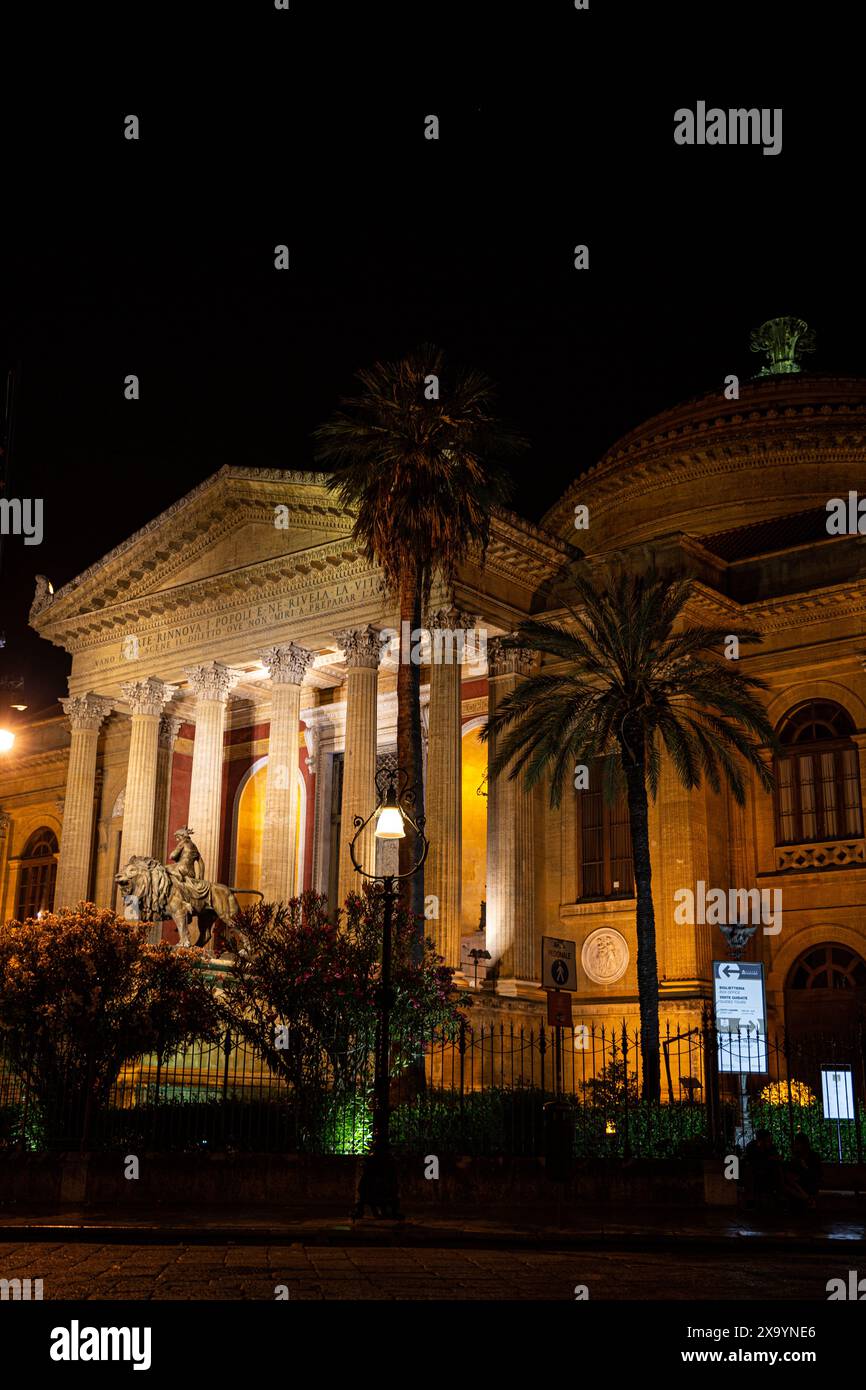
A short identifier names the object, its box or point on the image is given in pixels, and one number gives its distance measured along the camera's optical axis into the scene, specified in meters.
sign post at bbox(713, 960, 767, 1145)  23.69
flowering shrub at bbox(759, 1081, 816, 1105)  24.66
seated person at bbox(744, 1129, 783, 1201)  16.62
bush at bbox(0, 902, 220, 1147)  20.69
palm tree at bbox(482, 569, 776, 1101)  25.31
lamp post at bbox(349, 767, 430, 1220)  15.09
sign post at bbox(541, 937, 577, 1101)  19.06
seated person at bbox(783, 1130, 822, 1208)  16.36
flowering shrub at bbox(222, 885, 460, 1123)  20.84
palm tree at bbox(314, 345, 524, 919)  26.97
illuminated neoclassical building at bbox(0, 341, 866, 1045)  30.89
